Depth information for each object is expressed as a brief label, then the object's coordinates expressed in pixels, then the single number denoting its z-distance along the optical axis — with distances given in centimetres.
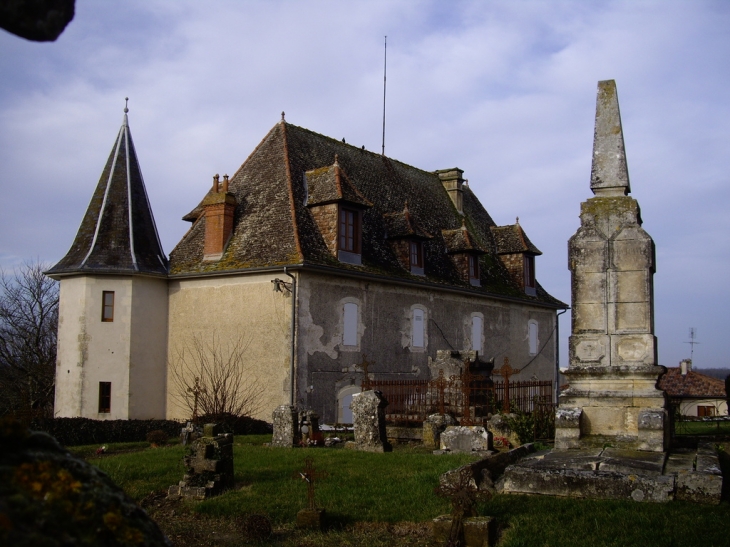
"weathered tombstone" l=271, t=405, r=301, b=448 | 1464
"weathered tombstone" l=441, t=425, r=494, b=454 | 1310
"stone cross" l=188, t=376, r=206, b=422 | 1697
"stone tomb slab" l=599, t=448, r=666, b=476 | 759
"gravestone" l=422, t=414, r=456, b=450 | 1478
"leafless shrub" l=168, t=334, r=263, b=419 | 2100
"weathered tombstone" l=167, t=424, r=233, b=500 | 911
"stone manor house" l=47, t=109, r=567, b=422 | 2108
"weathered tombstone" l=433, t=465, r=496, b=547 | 609
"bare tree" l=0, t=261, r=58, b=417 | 3033
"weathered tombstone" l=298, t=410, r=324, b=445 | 1475
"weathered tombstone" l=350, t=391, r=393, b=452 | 1414
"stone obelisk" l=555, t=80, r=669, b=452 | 920
